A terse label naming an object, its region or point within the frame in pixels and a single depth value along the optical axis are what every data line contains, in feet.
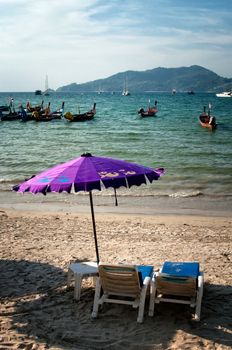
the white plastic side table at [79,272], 22.86
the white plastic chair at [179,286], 20.39
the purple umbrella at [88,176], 19.60
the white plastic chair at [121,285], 20.12
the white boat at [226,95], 517.22
